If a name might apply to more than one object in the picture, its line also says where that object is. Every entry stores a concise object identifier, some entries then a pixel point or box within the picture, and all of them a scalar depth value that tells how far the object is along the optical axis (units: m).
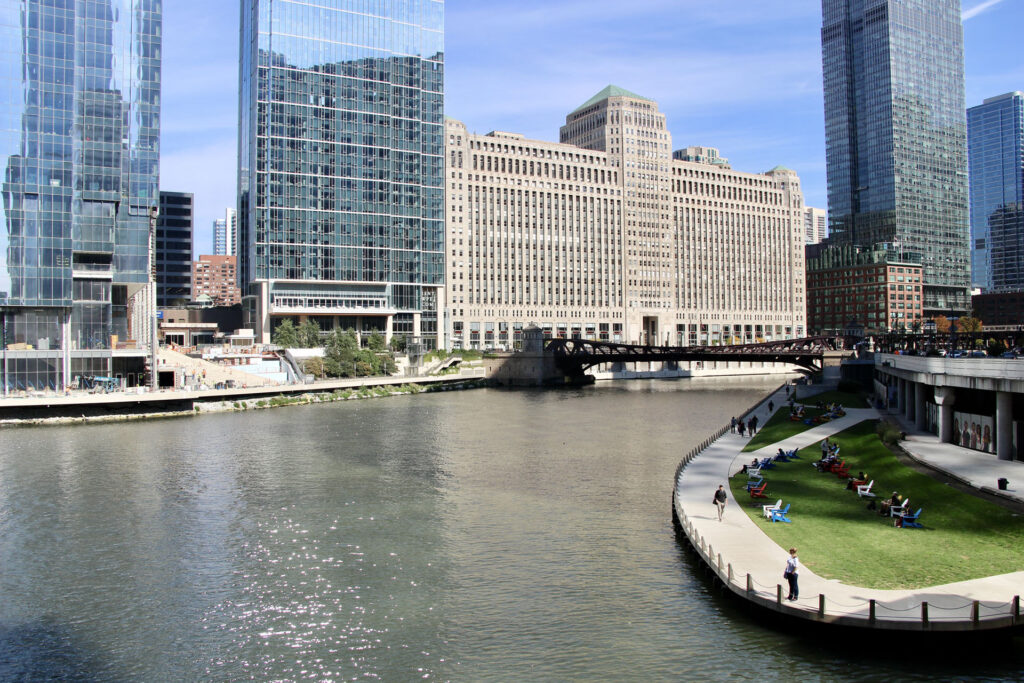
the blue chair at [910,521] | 43.09
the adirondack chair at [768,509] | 45.72
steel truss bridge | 167.50
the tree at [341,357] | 166.50
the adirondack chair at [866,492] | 50.12
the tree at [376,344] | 186.82
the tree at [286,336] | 179.75
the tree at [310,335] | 180.62
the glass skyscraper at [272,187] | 197.25
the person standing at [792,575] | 33.06
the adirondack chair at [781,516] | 45.03
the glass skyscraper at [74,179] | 119.69
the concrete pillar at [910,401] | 85.62
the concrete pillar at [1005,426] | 55.38
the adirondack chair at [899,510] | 44.22
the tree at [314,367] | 163.75
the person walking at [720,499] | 45.94
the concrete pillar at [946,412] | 65.75
